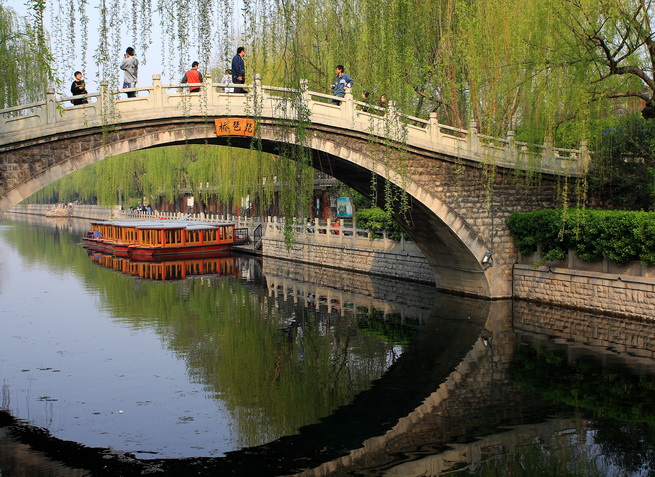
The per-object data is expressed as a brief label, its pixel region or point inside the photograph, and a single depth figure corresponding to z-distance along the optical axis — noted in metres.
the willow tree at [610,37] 11.45
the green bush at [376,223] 18.41
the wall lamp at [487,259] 14.47
